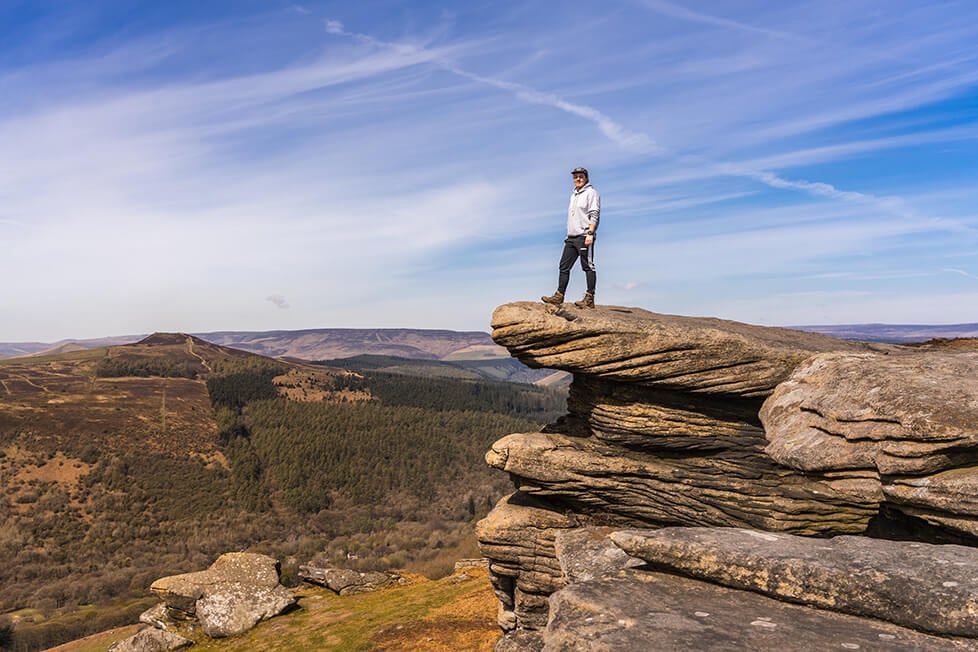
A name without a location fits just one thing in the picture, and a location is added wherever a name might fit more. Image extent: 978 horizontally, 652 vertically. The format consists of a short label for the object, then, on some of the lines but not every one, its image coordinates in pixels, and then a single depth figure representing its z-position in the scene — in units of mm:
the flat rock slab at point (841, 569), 7516
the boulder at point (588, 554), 15148
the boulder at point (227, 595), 37625
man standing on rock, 18234
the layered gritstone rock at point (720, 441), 12211
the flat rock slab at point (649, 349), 16812
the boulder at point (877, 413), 11766
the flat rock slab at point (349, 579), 44938
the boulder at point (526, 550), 20469
